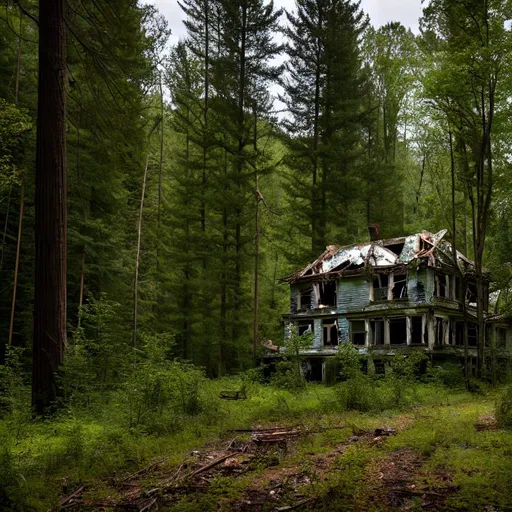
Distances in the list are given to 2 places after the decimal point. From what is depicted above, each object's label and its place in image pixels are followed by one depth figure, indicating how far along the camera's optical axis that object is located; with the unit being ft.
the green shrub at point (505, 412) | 31.58
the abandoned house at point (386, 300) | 85.25
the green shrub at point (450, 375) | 67.46
